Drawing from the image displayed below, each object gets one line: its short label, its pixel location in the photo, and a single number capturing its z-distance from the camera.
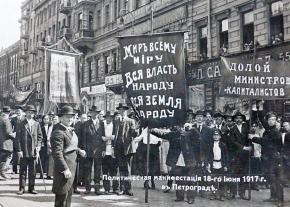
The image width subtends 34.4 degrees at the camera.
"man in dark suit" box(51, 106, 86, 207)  6.36
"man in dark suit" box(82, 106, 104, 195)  9.92
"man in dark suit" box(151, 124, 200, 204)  8.69
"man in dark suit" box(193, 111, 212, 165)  9.28
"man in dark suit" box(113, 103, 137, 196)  9.73
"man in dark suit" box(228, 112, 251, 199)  9.34
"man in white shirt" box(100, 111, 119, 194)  9.92
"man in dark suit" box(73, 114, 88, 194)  10.14
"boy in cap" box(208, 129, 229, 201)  9.27
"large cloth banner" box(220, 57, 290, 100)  8.98
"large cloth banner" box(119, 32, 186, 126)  7.82
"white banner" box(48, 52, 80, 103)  11.82
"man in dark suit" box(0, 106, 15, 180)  12.39
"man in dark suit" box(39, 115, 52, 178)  12.96
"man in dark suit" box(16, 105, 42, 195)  9.78
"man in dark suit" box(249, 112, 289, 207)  8.62
